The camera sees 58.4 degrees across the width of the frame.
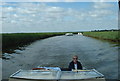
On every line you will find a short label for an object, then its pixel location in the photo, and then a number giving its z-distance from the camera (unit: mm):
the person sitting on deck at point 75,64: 5147
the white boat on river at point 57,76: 3081
